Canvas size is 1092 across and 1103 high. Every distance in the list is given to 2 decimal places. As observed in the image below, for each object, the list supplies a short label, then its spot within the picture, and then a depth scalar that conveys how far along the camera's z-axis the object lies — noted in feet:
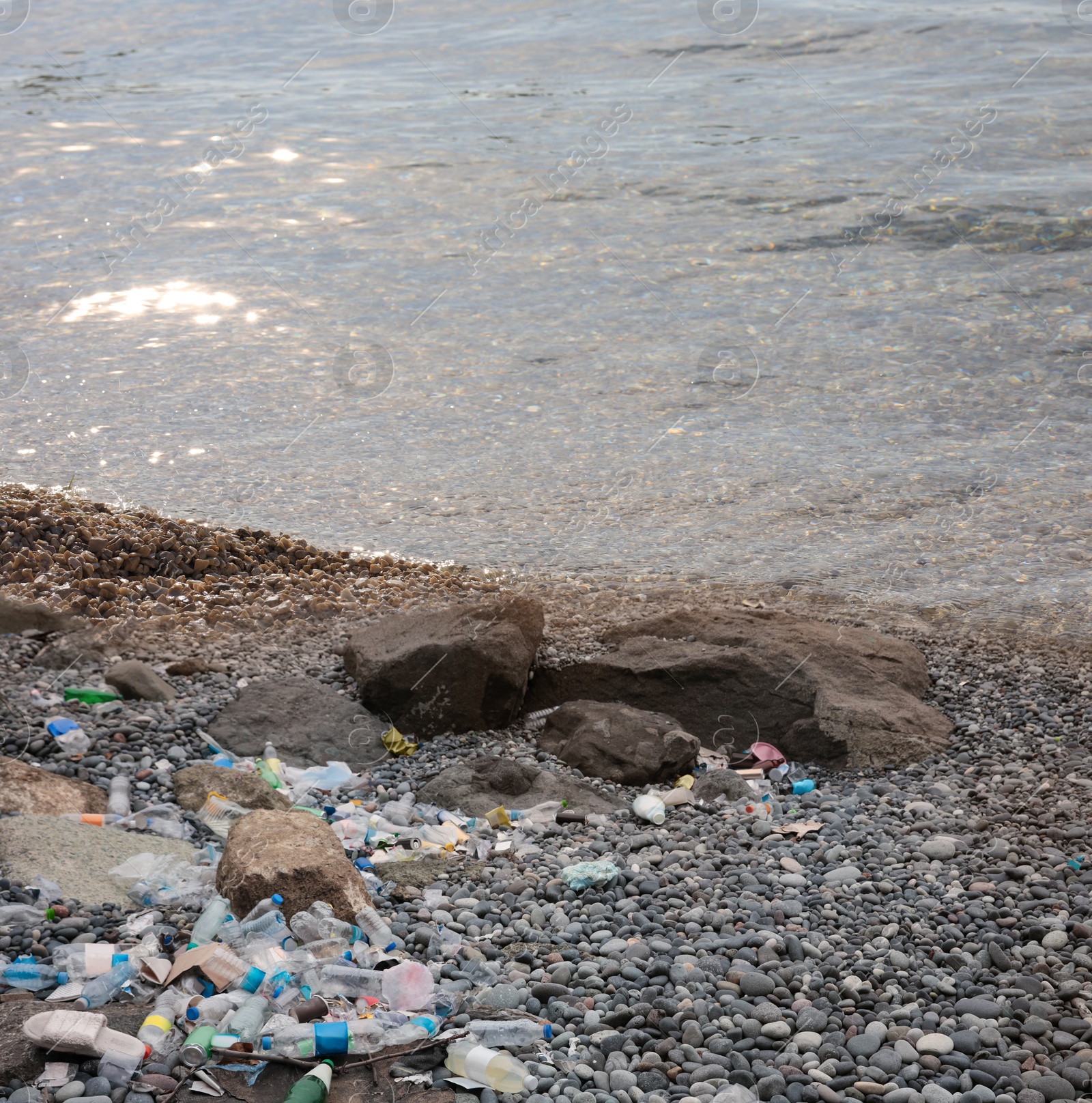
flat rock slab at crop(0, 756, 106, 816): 18.26
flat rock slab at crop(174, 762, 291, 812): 19.90
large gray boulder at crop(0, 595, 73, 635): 25.29
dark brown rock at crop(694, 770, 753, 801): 21.34
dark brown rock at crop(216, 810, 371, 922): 15.66
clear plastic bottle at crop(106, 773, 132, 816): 19.34
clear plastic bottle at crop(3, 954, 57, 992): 14.17
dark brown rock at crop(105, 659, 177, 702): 23.45
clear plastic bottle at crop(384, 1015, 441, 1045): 13.62
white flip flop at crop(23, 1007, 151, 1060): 12.75
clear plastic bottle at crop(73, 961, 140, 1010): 13.83
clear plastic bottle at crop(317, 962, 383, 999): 14.43
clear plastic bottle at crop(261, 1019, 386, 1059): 13.28
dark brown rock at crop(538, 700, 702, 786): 22.09
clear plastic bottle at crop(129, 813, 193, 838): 18.90
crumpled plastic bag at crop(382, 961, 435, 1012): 14.39
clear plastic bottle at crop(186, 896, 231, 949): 15.14
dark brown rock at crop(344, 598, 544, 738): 24.22
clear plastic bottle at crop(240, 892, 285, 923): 15.45
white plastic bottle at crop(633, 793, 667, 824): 20.24
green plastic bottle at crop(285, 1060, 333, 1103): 12.71
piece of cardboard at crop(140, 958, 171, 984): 14.37
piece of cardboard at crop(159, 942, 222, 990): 14.40
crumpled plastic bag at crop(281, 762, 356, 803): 21.58
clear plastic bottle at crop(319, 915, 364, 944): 15.35
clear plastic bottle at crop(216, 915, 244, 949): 15.16
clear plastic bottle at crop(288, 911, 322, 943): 15.24
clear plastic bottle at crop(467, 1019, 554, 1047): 13.65
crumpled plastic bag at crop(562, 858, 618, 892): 17.58
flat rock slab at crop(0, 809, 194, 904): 16.40
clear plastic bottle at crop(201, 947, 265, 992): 14.35
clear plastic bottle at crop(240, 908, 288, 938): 15.21
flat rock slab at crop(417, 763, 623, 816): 21.03
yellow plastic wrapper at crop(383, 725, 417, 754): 23.71
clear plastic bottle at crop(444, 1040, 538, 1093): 13.12
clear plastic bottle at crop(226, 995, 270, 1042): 13.51
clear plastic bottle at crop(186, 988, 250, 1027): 13.74
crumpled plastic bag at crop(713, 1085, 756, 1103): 13.08
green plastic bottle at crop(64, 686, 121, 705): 22.94
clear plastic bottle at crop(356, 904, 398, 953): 15.60
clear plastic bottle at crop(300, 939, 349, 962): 14.97
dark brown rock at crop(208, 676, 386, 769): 22.72
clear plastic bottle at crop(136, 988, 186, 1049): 13.34
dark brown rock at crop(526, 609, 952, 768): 22.80
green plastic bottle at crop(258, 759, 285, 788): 21.57
